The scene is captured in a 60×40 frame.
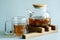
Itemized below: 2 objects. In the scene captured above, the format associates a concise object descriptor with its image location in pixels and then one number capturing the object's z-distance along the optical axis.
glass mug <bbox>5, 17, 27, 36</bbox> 0.95
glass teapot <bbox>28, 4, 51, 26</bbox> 1.02
